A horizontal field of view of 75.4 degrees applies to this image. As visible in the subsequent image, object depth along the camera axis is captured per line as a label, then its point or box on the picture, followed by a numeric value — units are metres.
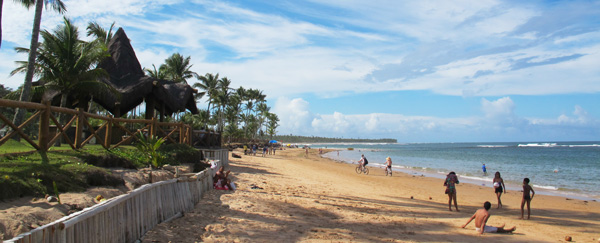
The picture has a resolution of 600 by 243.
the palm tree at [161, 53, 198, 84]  39.25
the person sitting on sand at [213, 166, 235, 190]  11.34
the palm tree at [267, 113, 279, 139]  111.81
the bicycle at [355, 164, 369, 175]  26.33
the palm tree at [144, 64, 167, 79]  34.81
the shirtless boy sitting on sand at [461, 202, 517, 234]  8.48
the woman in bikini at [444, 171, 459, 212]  11.39
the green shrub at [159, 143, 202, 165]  11.11
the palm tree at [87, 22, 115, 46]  26.45
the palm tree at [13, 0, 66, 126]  13.09
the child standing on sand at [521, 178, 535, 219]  10.38
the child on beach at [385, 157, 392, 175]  24.49
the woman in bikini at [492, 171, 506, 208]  11.97
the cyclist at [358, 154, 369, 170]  25.89
